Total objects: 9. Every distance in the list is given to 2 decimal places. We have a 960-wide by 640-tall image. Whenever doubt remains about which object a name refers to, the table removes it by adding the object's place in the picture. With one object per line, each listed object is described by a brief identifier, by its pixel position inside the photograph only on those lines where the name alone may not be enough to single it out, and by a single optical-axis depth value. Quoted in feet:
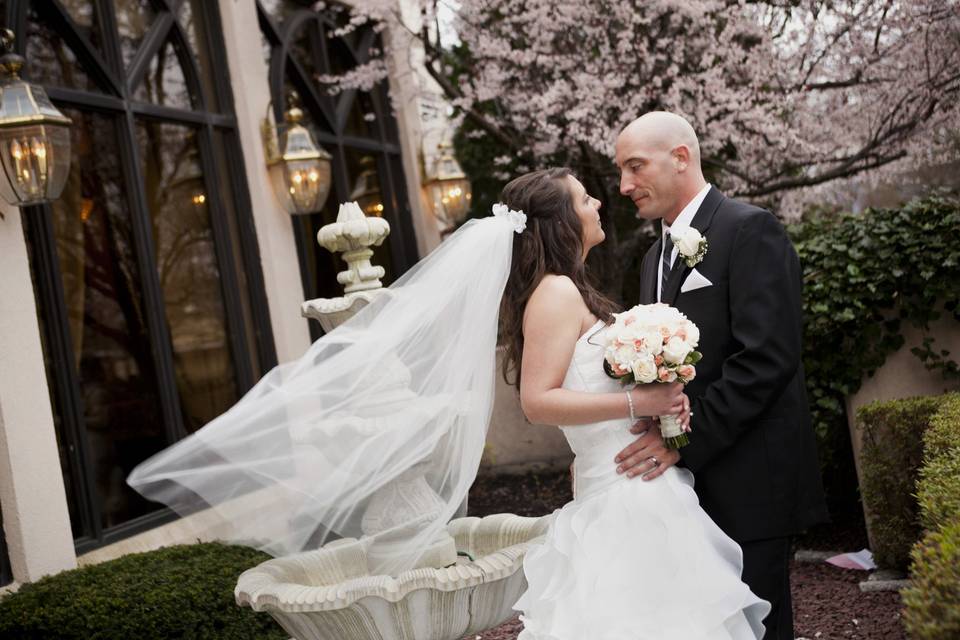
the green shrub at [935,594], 5.96
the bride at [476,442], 9.36
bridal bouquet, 9.02
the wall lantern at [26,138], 15.78
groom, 9.48
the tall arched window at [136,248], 18.25
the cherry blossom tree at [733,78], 24.84
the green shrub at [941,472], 8.52
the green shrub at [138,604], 13.34
